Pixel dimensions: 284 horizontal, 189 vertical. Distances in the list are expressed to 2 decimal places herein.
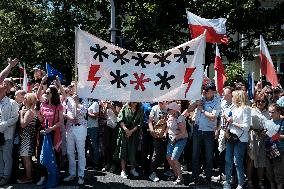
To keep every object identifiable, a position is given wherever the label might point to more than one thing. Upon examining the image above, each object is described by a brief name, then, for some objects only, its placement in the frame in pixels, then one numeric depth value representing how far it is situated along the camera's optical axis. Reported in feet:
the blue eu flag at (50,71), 36.81
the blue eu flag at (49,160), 27.53
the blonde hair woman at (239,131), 26.01
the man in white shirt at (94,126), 33.73
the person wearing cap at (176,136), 29.17
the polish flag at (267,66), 30.54
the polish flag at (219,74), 30.96
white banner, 26.50
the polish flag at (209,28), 33.14
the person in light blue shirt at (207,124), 28.22
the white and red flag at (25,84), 37.91
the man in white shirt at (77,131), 28.45
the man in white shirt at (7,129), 28.25
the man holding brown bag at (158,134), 30.81
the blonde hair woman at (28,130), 28.35
